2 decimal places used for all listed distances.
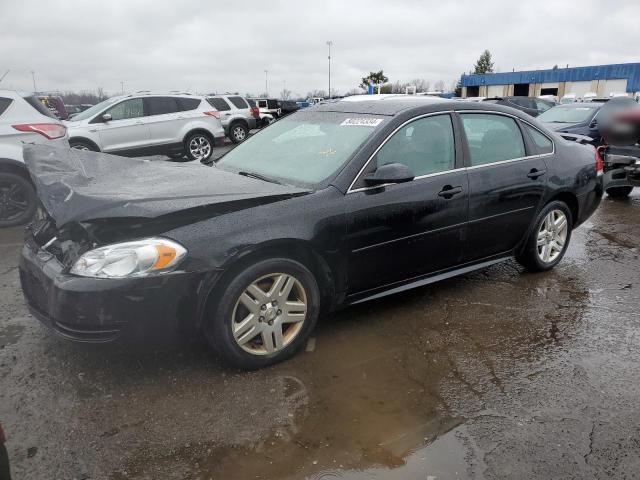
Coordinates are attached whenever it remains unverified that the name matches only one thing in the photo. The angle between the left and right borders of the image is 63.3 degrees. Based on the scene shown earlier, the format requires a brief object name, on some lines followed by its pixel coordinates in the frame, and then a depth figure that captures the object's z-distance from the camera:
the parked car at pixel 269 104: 31.21
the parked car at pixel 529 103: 22.50
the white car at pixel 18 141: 6.71
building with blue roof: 46.59
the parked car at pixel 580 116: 11.09
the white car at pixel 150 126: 12.00
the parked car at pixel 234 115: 19.16
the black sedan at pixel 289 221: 2.79
